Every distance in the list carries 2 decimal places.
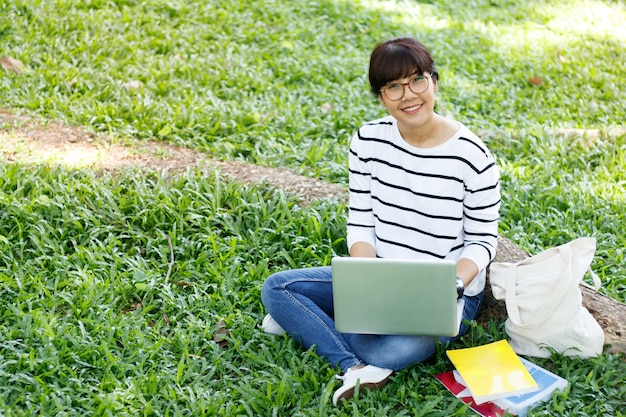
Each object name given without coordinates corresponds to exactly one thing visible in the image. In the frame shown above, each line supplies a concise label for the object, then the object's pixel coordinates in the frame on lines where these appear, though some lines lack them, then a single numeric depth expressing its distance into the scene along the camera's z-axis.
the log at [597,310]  2.96
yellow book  2.69
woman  2.86
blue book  2.68
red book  2.71
